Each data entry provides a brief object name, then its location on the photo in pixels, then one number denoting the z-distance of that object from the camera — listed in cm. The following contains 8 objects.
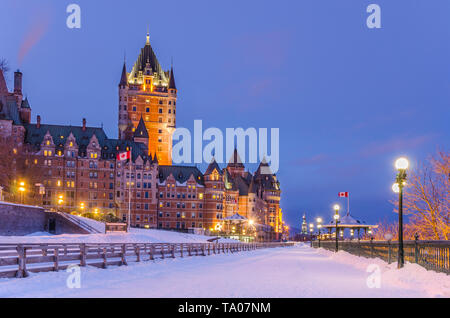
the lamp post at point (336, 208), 5203
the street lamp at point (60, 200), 11800
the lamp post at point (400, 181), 2153
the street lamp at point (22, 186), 7015
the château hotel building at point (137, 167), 12000
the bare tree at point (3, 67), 6284
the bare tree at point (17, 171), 8680
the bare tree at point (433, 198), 3512
